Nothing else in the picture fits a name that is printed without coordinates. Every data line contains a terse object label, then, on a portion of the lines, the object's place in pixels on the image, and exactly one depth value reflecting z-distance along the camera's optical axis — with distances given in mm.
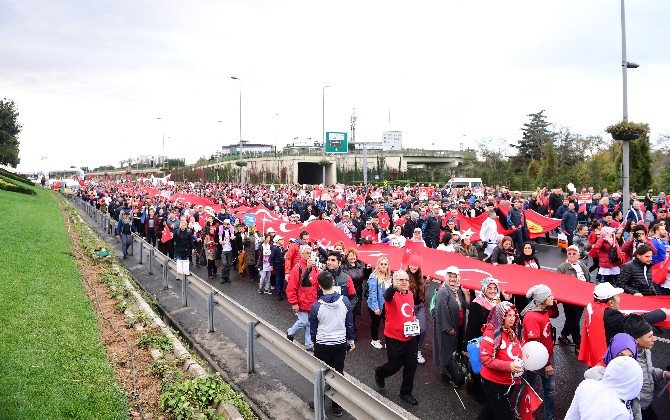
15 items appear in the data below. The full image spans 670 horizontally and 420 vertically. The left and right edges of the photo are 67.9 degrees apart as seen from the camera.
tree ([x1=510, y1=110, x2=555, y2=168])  61781
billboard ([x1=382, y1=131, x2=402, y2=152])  65688
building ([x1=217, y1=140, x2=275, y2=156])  126625
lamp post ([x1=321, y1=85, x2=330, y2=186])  55094
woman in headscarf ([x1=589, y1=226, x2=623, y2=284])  10422
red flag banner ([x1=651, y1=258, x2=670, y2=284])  8203
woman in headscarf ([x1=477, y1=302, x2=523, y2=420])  5023
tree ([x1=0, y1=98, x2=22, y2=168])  53281
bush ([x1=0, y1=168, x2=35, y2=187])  48069
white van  49531
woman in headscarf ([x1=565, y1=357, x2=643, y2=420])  3312
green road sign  54438
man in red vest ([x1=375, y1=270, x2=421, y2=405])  6238
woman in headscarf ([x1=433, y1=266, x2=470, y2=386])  6887
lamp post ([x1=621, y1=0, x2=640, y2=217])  16219
